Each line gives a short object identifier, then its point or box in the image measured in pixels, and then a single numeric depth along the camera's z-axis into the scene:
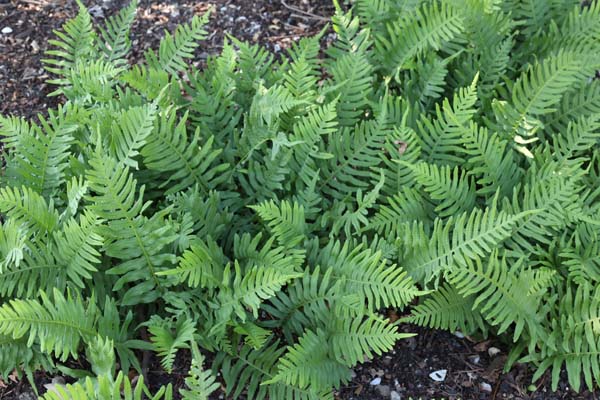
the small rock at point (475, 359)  2.76
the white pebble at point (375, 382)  2.67
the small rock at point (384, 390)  2.64
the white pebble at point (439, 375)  2.70
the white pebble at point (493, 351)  2.79
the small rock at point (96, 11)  4.00
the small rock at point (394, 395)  2.63
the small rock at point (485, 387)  2.68
